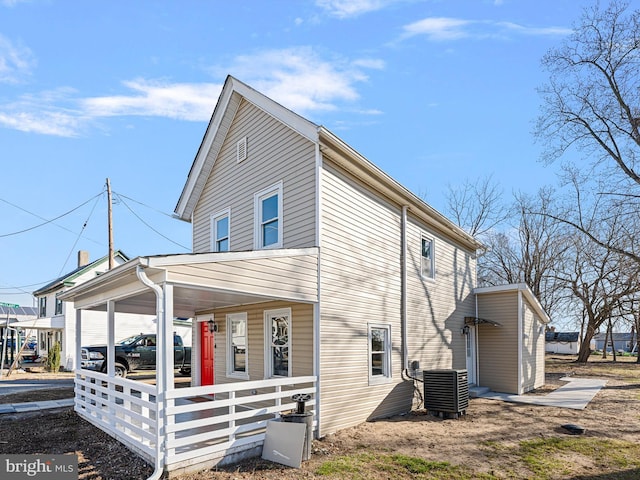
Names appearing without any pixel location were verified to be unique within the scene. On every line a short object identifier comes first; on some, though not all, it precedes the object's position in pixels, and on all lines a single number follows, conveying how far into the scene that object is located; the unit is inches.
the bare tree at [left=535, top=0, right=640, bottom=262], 663.1
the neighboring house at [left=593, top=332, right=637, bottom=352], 2664.9
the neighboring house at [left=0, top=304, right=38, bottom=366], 868.6
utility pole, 847.1
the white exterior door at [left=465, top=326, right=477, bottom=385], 597.9
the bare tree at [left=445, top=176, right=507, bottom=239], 1165.7
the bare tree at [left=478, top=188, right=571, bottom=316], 1077.1
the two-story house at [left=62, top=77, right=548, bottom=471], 270.8
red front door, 497.4
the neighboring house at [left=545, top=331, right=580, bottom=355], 1815.9
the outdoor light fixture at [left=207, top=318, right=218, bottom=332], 461.7
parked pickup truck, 666.8
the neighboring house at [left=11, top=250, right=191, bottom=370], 952.9
